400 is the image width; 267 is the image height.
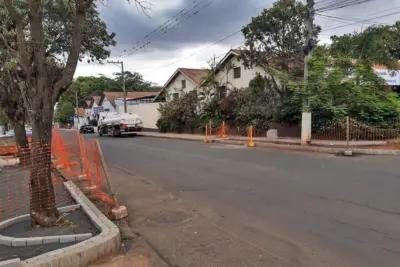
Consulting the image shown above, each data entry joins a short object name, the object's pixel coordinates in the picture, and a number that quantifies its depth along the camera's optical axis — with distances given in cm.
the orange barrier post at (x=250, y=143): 1809
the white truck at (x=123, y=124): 3259
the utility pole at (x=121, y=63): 3811
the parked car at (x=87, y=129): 4966
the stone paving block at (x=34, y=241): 461
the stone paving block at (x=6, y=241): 464
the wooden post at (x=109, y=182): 609
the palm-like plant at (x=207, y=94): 2870
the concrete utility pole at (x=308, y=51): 1619
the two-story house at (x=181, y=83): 3322
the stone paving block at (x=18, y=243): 460
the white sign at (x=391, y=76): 2368
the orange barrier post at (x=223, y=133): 2385
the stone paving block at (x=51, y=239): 465
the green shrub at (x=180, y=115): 2986
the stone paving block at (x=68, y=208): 608
